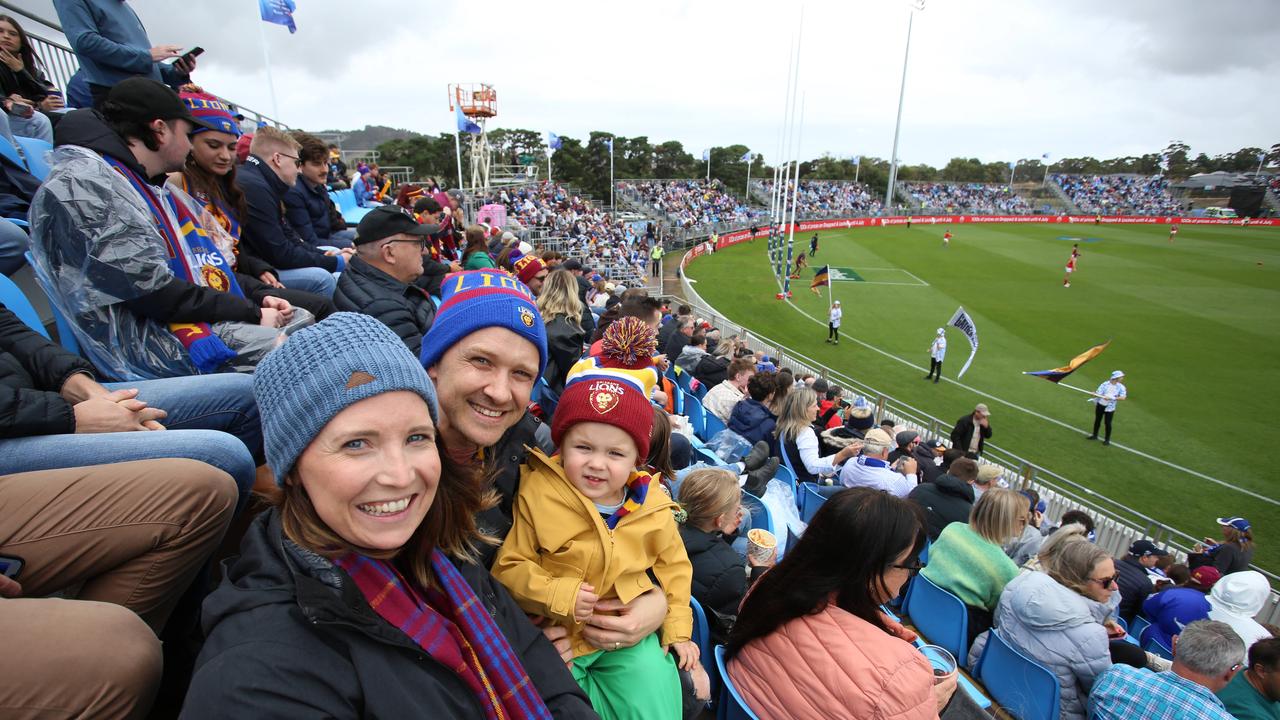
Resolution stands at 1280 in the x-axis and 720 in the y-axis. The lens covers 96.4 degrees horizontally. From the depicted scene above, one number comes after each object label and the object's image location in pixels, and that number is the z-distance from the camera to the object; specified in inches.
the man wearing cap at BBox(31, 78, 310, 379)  91.3
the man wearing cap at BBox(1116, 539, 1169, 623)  213.5
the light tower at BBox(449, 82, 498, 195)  1148.5
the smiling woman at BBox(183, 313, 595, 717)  45.3
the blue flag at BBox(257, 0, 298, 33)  566.3
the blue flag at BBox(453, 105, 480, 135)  976.3
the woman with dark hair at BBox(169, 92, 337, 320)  137.6
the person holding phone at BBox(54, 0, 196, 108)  172.7
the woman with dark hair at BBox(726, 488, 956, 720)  80.7
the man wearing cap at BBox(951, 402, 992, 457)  438.3
